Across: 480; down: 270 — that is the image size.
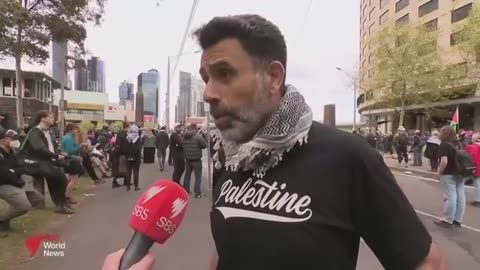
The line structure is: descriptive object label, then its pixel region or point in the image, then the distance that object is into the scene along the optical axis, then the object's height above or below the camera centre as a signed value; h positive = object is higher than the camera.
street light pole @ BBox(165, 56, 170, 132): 34.08 +1.07
